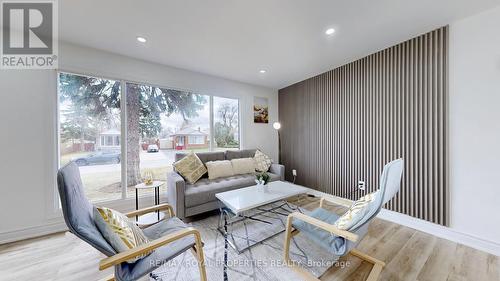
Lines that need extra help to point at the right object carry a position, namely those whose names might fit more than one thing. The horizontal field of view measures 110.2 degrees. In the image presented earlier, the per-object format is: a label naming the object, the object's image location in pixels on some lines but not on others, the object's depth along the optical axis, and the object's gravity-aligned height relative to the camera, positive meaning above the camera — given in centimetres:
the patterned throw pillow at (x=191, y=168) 279 -43
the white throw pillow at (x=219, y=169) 305 -50
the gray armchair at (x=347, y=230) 126 -77
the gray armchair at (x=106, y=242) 98 -67
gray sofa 236 -71
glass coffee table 196 -70
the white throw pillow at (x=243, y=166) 332 -48
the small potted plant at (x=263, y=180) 240 -54
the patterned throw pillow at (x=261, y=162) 355 -44
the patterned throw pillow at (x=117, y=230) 110 -59
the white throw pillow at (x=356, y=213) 130 -59
